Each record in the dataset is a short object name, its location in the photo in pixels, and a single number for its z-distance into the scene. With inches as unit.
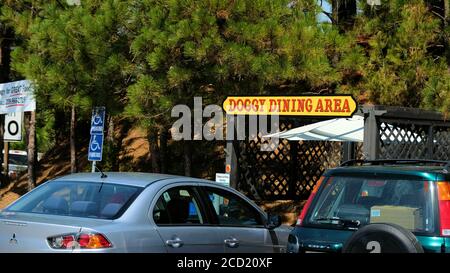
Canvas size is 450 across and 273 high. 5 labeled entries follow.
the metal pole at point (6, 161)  964.6
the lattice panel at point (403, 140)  524.7
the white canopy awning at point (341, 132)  529.0
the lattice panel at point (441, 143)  600.4
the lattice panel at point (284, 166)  639.1
